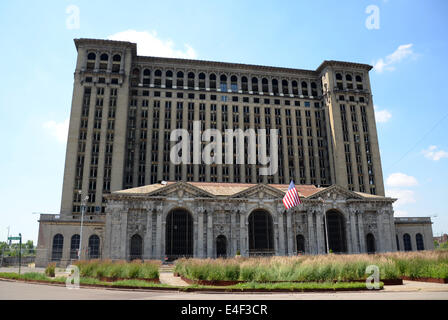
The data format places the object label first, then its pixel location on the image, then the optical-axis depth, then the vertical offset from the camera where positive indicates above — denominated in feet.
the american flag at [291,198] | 134.72 +16.76
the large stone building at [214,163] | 191.62 +71.13
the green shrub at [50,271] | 108.17 -9.44
